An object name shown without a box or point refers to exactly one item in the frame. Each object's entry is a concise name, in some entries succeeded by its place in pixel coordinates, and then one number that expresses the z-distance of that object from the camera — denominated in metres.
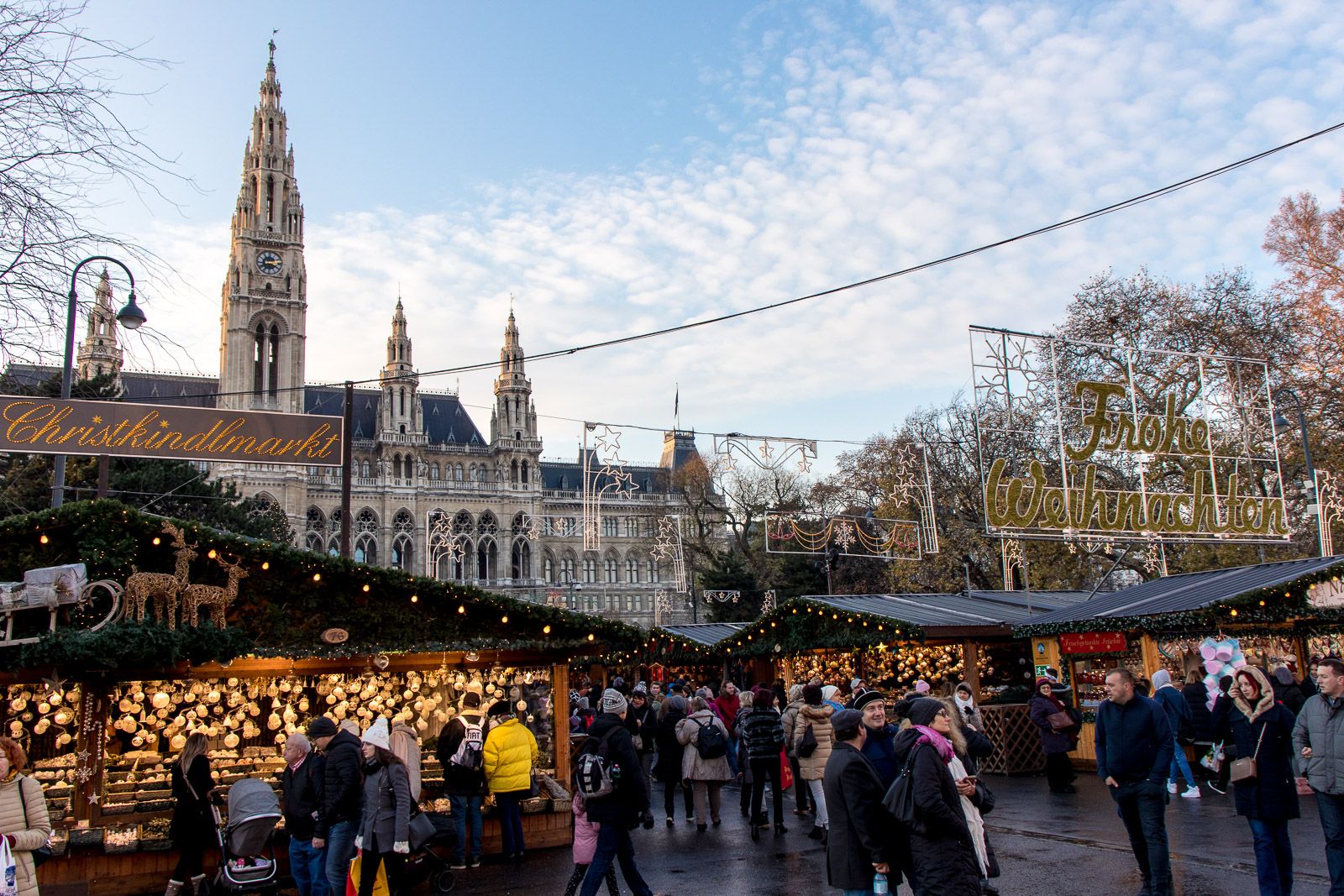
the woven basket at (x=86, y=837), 7.45
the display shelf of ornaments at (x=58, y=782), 7.79
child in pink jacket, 6.04
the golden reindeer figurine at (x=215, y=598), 7.93
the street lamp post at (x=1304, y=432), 17.14
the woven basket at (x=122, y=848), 7.49
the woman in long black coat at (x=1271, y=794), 5.48
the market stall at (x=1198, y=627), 11.30
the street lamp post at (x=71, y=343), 5.59
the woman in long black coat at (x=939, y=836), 4.09
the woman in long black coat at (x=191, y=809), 7.03
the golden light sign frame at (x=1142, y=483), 14.10
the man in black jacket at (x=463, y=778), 8.13
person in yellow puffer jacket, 8.11
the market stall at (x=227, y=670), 7.60
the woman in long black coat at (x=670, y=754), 10.11
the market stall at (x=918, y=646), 13.13
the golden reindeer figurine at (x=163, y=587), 7.66
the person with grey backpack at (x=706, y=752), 9.27
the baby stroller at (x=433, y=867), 7.03
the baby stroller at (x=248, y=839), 6.83
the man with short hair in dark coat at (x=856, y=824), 4.38
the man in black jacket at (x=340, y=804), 5.98
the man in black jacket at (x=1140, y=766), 5.55
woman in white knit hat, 5.96
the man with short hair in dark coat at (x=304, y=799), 6.45
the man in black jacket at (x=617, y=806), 5.84
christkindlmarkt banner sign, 8.34
